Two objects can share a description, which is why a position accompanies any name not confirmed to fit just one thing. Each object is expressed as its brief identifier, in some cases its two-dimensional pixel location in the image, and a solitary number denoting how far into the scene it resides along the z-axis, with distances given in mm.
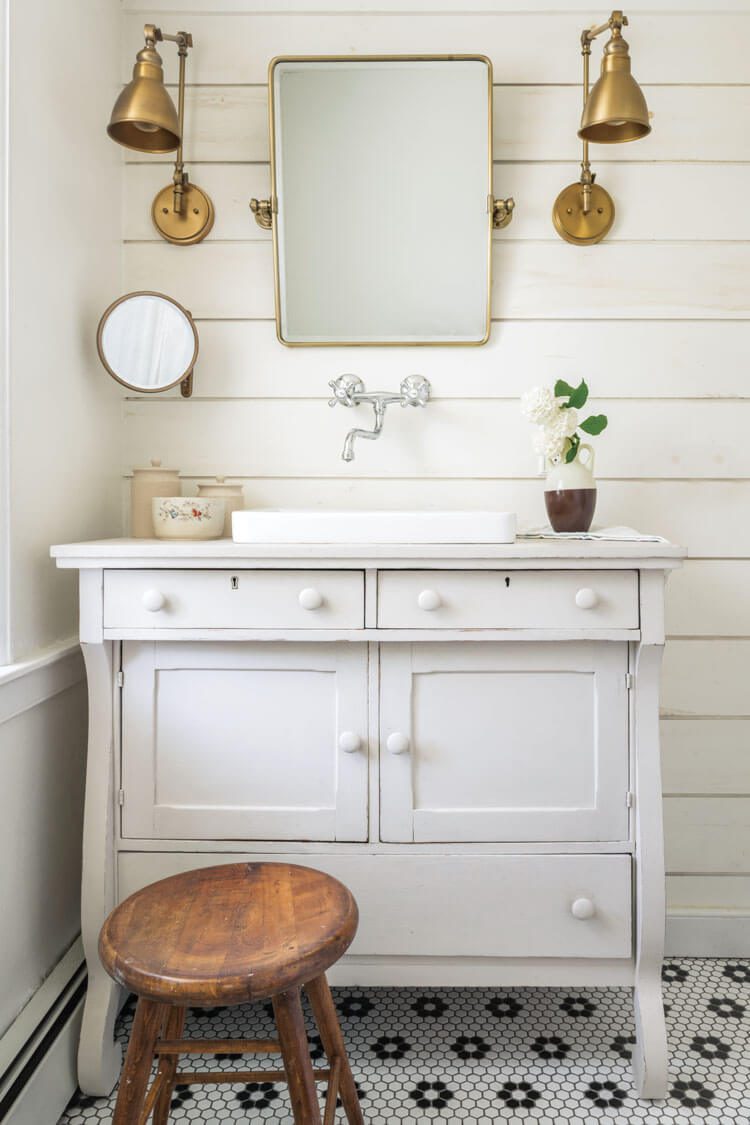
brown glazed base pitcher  1508
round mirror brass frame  1583
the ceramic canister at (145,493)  1618
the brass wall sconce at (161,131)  1396
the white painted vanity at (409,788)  1325
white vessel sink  1319
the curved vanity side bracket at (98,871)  1314
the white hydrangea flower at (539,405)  1529
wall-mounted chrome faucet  1627
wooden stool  857
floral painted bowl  1500
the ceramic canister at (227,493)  1646
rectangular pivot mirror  1695
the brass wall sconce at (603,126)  1418
